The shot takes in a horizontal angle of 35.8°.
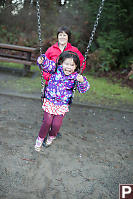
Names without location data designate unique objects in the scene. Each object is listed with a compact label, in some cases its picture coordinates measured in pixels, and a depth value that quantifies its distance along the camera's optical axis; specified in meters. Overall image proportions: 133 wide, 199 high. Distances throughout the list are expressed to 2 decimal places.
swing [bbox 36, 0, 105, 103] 2.50
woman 3.01
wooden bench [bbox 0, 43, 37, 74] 6.53
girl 2.65
